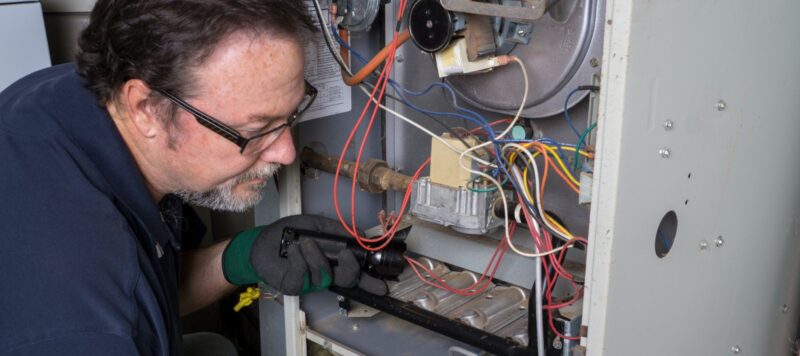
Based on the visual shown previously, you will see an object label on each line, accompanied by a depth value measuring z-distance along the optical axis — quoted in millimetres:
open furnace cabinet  750
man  793
